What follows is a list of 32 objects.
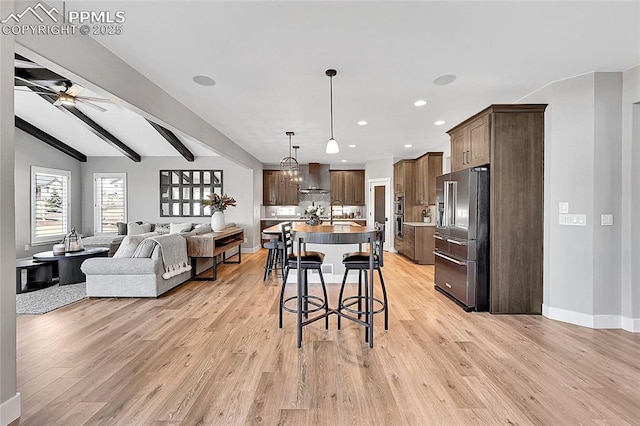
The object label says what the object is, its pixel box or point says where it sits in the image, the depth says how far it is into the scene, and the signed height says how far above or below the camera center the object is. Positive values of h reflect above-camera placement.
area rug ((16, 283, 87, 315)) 3.75 -1.21
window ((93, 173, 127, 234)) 8.22 +0.31
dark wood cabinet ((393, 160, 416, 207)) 7.36 +0.76
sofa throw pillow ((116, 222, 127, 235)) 7.74 -0.43
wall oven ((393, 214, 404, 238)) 7.66 -0.30
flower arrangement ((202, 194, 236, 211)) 6.15 +0.19
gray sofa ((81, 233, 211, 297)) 4.17 -0.90
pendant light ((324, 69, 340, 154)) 3.74 +0.81
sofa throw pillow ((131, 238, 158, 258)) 4.27 -0.52
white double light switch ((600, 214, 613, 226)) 3.15 -0.09
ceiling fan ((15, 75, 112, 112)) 4.14 +1.66
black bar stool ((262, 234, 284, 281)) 5.19 -0.80
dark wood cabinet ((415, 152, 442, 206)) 6.73 +0.81
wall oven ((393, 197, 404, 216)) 7.59 +0.14
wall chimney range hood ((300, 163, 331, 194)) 9.38 +1.07
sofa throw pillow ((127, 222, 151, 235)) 7.52 -0.42
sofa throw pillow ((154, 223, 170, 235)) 7.55 -0.43
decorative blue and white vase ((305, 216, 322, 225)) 4.48 -0.13
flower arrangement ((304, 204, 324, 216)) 4.73 +0.01
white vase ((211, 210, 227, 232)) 6.22 -0.22
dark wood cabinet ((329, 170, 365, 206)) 9.60 +0.81
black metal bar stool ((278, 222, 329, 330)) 2.94 -0.52
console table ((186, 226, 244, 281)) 5.23 -0.64
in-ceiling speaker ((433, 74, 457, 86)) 3.20 +1.44
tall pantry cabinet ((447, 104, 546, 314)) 3.54 +0.04
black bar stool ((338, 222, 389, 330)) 2.93 -0.48
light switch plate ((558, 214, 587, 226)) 3.21 -0.09
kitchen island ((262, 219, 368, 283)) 5.13 -0.93
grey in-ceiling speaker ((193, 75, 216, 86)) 3.23 +1.44
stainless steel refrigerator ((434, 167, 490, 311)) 3.66 -0.34
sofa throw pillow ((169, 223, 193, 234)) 6.93 -0.38
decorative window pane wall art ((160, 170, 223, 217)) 8.33 +0.57
